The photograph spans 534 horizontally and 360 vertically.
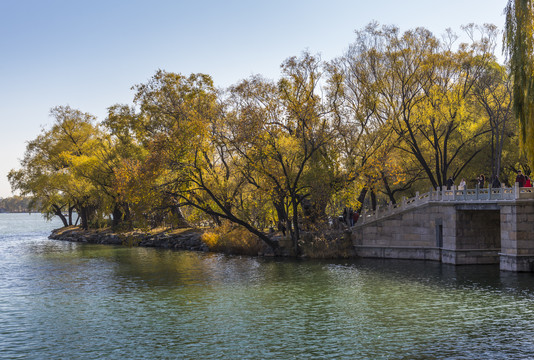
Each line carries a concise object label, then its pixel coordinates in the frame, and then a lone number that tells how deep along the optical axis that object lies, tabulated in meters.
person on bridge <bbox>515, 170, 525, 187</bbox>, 32.85
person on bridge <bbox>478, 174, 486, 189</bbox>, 35.96
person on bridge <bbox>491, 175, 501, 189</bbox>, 35.16
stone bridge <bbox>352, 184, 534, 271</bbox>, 32.19
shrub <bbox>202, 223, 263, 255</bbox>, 45.38
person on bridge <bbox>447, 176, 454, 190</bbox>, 38.71
